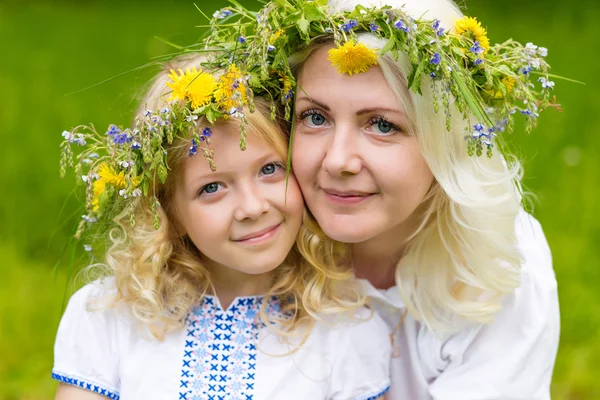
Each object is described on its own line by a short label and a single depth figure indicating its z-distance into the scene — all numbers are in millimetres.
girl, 2525
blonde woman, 2475
